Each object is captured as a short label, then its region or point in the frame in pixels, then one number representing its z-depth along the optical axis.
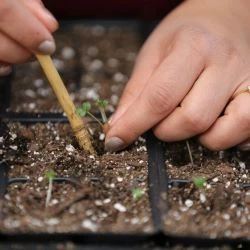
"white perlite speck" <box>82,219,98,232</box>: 0.48
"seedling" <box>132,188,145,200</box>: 0.50
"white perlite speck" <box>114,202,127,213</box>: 0.50
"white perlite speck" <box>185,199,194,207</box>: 0.50
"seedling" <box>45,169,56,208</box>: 0.50
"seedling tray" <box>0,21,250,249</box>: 0.47
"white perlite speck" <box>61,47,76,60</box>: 0.67
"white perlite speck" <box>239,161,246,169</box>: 0.54
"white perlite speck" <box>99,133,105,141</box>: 0.56
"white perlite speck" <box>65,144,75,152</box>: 0.54
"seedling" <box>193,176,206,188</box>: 0.51
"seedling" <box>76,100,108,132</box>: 0.53
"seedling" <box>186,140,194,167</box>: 0.54
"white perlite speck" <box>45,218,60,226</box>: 0.48
